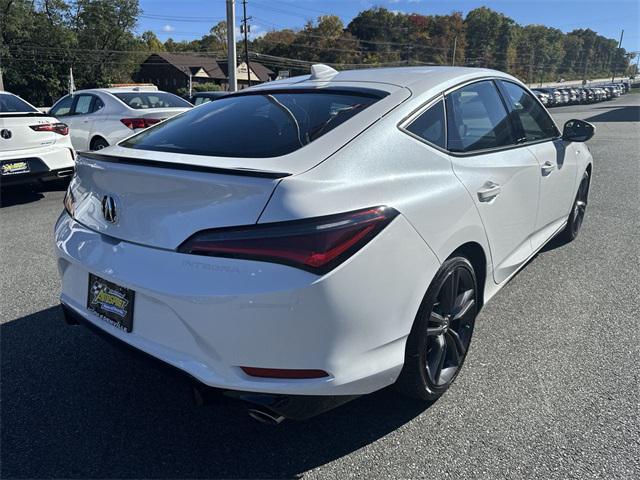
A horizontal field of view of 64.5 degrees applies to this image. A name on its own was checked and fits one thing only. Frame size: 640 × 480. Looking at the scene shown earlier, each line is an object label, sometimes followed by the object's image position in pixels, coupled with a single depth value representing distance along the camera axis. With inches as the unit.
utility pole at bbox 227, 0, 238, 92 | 818.2
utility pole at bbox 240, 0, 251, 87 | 2382.5
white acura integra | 70.1
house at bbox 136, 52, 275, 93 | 2886.3
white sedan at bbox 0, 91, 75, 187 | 250.8
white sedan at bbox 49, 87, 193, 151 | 342.3
